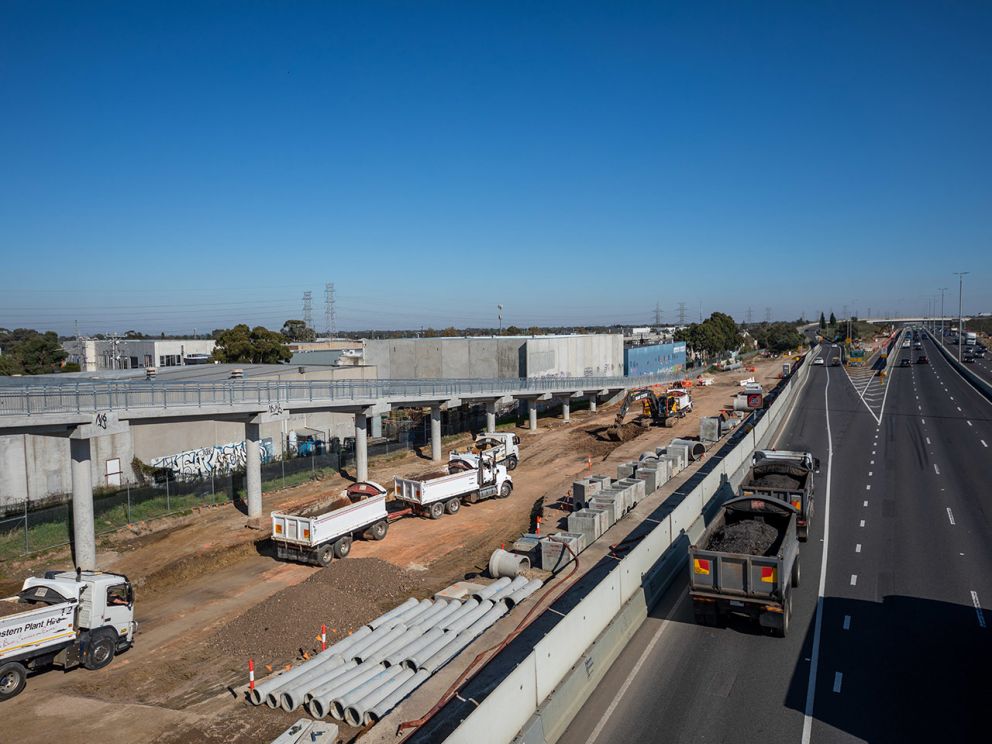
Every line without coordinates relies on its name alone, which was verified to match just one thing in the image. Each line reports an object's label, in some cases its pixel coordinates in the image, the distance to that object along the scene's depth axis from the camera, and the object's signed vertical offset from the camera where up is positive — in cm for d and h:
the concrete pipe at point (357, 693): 1279 -674
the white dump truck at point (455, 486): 2962 -695
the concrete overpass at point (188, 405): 2483 -316
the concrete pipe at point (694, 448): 3348 -601
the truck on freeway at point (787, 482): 1983 -487
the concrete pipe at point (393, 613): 1624 -686
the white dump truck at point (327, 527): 2394 -696
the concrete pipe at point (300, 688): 1356 -702
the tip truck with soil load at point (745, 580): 1325 -496
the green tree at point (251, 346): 7619 -132
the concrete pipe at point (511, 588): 1680 -642
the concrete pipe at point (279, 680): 1395 -707
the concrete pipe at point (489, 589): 1694 -645
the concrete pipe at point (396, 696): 1257 -676
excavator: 5041 -582
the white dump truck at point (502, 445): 4003 -666
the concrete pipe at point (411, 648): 1406 -660
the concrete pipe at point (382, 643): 1467 -674
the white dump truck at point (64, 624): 1529 -673
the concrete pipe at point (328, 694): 1306 -690
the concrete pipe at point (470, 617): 1527 -651
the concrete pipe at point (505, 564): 1878 -642
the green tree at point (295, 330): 15462 +89
